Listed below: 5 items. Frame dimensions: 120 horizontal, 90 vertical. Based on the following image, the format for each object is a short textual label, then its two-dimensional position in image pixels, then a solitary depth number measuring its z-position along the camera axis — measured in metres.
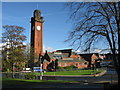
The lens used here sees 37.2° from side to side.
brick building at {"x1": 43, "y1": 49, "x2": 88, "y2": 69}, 83.56
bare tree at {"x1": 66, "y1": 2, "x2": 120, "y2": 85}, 14.52
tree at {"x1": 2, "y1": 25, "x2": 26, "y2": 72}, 33.19
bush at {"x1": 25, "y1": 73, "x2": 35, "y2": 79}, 29.14
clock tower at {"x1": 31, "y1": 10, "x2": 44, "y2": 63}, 99.52
